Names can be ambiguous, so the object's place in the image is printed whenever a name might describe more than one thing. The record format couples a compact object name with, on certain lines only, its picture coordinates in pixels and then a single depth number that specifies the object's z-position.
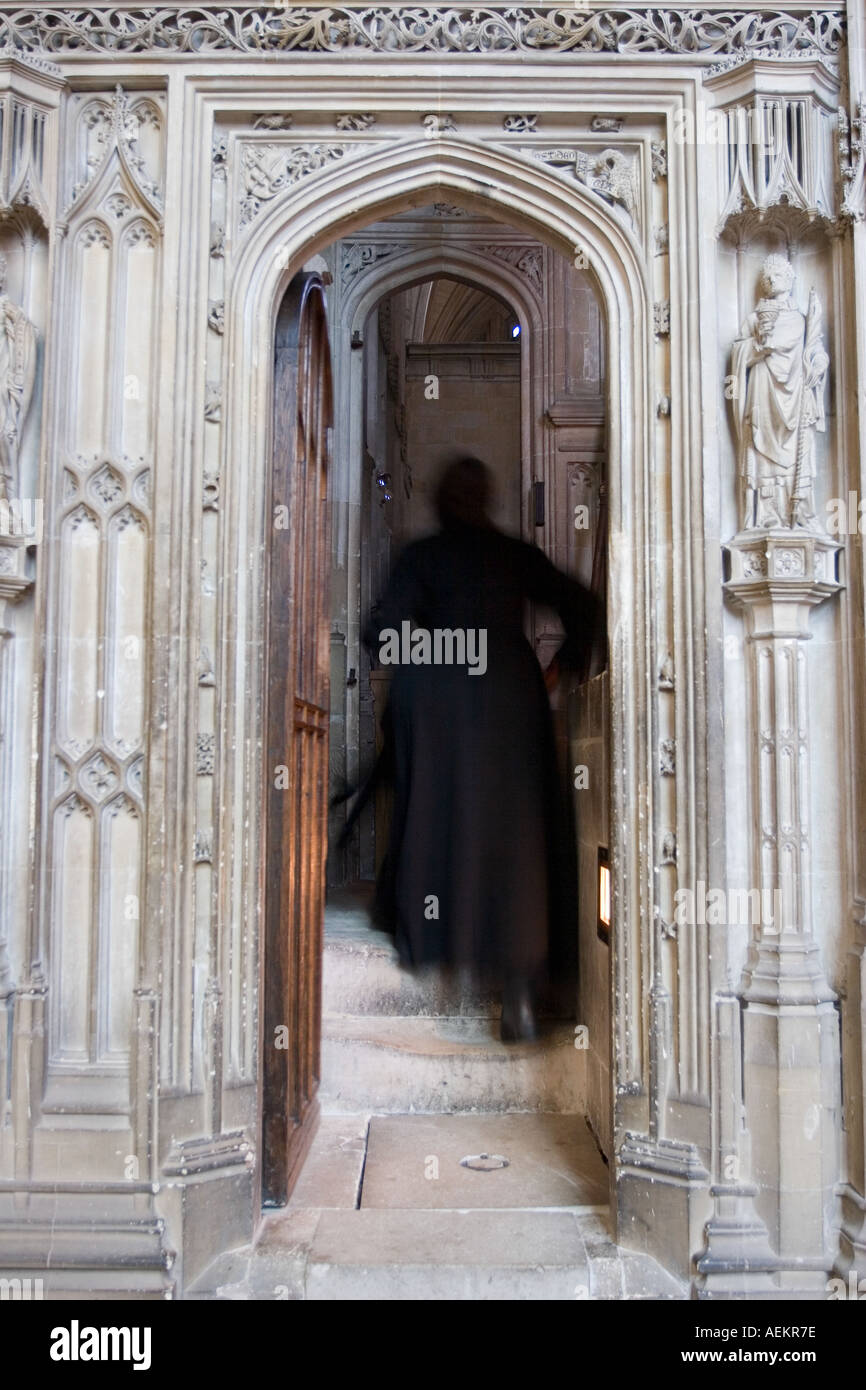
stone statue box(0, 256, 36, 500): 3.56
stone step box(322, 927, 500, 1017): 5.13
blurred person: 5.13
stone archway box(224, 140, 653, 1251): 3.64
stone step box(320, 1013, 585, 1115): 4.93
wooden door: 3.89
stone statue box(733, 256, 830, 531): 3.51
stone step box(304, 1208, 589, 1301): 3.34
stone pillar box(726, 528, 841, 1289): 3.35
